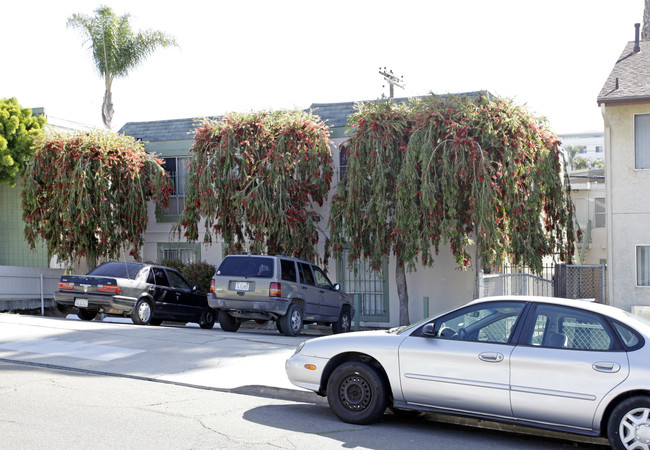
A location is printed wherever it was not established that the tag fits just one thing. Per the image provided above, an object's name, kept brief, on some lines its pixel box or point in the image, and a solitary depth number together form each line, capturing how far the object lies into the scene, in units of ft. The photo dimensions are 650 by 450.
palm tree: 108.47
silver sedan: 21.85
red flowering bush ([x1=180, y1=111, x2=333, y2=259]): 63.00
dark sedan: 55.06
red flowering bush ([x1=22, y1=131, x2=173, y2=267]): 69.15
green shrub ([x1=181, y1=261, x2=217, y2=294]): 71.82
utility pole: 92.12
